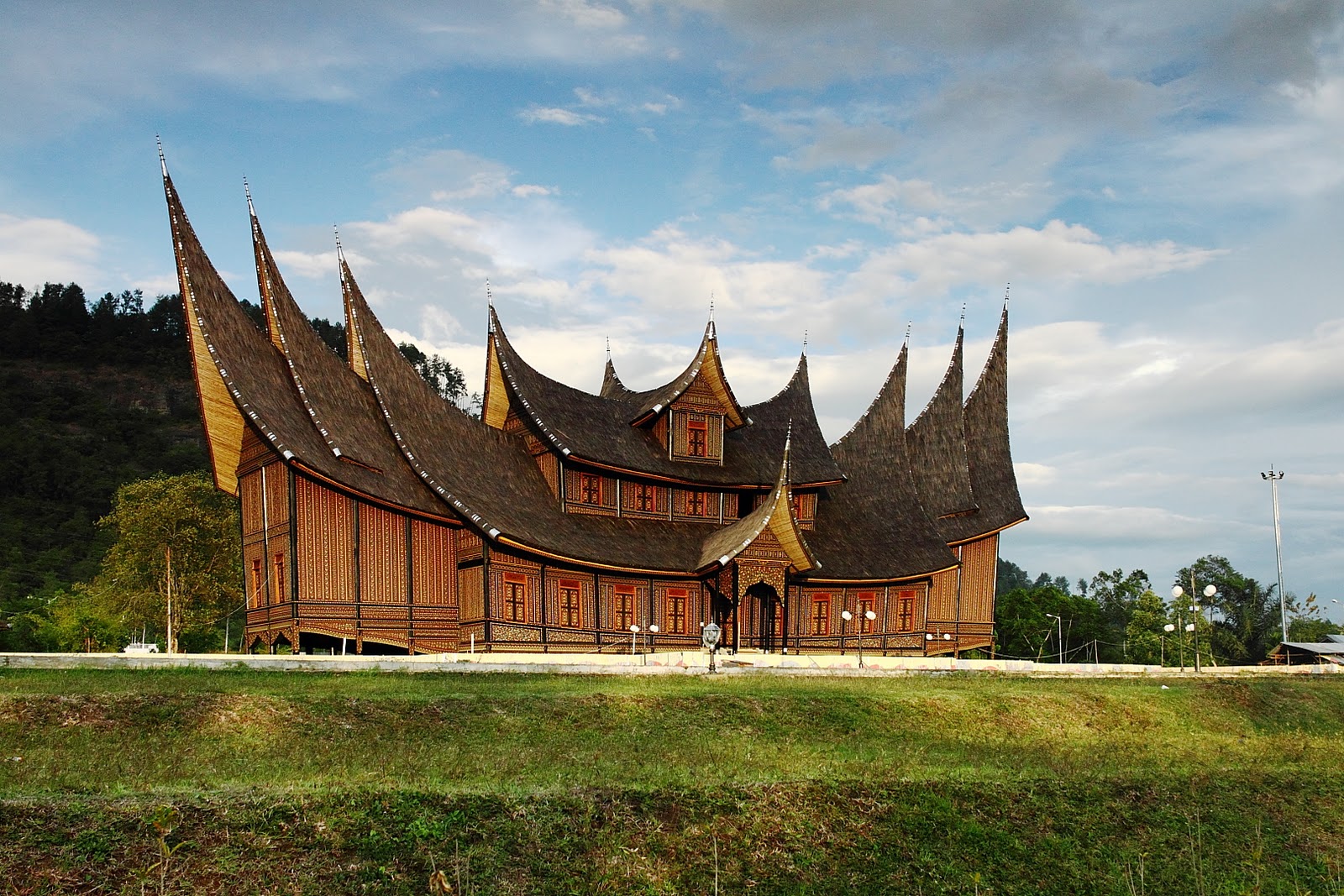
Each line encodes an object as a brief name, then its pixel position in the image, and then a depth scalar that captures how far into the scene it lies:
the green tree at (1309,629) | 60.44
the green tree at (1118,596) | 67.50
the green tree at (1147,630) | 48.03
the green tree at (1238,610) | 63.47
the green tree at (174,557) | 34.97
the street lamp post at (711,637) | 22.56
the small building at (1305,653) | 38.19
